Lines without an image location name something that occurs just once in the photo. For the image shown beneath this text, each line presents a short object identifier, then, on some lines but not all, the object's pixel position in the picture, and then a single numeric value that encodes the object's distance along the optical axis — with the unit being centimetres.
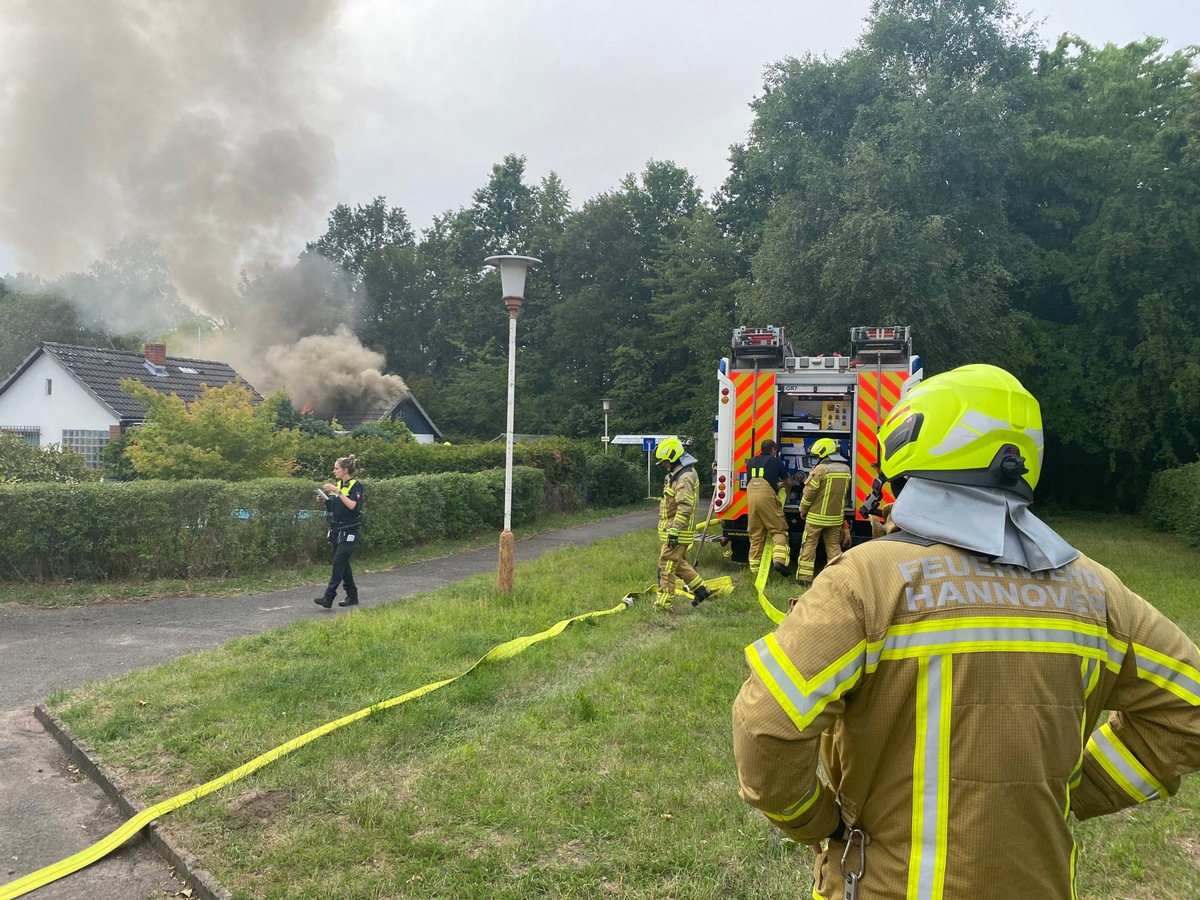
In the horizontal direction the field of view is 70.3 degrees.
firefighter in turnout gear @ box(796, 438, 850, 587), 949
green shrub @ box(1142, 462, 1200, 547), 1468
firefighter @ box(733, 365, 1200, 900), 157
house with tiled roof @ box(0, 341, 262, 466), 2508
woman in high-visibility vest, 911
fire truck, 1055
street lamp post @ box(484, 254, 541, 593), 901
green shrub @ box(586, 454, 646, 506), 2333
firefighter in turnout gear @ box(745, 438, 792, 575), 1021
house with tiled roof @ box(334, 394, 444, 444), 3531
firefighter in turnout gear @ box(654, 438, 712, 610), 857
